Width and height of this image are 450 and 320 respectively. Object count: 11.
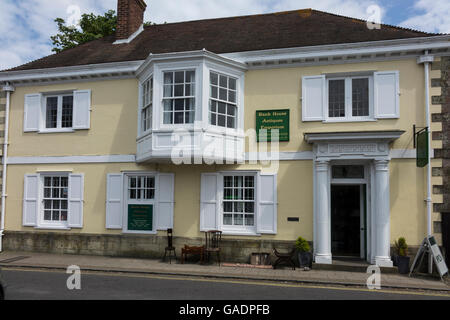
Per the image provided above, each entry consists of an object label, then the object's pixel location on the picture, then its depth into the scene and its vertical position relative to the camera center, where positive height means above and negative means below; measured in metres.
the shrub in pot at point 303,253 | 10.75 -1.87
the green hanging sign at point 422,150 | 10.10 +1.19
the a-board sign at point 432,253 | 9.64 -1.67
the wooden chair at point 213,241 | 11.34 -1.66
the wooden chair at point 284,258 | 10.84 -2.04
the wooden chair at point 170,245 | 11.57 -1.84
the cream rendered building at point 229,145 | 10.91 +1.44
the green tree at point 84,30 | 22.47 +9.85
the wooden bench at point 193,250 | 11.23 -1.90
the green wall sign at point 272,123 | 11.80 +2.21
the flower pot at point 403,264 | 10.23 -2.05
